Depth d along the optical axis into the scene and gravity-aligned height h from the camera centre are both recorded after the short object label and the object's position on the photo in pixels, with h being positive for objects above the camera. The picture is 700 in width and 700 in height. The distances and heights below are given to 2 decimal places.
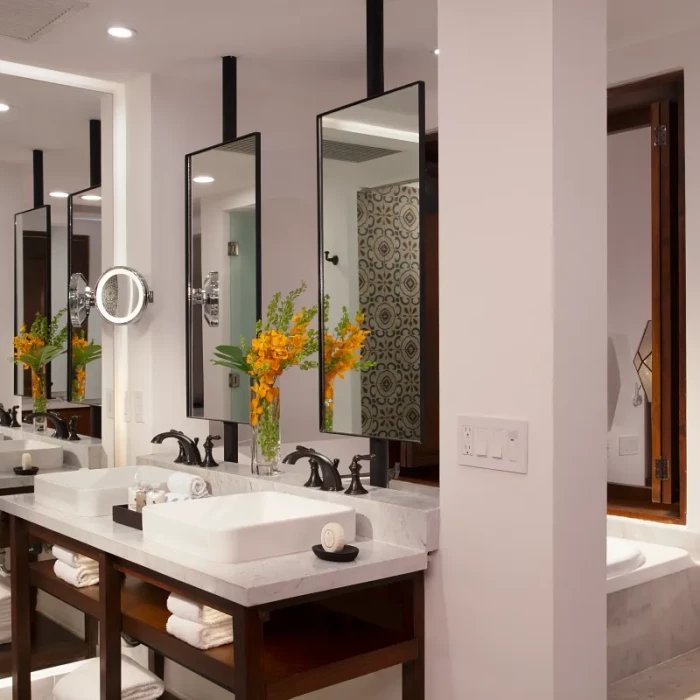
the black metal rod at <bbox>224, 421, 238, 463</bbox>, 3.19 -0.35
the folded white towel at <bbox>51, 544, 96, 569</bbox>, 2.59 -0.63
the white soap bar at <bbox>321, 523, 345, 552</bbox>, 2.07 -0.46
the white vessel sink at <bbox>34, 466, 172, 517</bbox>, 2.61 -0.45
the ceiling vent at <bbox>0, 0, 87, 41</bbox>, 2.62 +1.05
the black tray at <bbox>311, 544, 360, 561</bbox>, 2.04 -0.49
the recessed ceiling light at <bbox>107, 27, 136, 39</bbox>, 2.88 +1.07
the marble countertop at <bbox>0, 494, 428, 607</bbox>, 1.86 -0.51
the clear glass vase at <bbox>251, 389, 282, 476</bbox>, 2.74 -0.29
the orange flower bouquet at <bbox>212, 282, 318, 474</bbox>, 2.71 -0.06
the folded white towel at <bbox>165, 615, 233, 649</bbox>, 1.99 -0.67
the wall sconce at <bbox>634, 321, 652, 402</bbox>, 3.34 -0.06
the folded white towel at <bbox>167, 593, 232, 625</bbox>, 2.00 -0.62
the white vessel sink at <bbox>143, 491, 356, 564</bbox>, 2.04 -0.46
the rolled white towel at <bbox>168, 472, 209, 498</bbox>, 2.75 -0.44
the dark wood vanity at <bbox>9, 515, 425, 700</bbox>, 1.85 -0.72
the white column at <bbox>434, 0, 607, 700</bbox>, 1.86 +0.03
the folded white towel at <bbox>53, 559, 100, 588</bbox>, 2.57 -0.68
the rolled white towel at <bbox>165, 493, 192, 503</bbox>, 2.64 -0.46
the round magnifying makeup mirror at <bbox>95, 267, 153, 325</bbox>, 3.40 +0.21
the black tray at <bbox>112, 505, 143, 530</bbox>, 2.41 -0.48
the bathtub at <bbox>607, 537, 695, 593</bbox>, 2.69 -0.71
